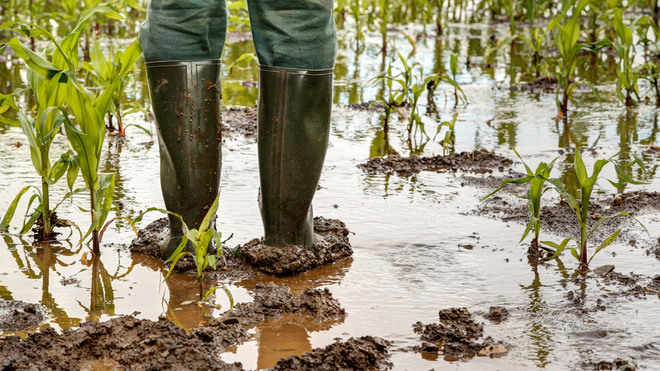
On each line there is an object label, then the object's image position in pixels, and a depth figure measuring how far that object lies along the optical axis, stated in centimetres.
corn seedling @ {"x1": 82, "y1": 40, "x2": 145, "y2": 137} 356
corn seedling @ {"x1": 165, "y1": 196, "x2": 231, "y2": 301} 218
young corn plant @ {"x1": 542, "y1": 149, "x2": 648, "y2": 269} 243
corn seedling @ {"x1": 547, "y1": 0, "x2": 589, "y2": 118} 443
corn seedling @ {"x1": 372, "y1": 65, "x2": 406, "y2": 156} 404
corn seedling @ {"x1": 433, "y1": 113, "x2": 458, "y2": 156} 371
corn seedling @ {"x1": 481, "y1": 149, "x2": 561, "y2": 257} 250
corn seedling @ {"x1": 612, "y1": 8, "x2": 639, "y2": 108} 443
